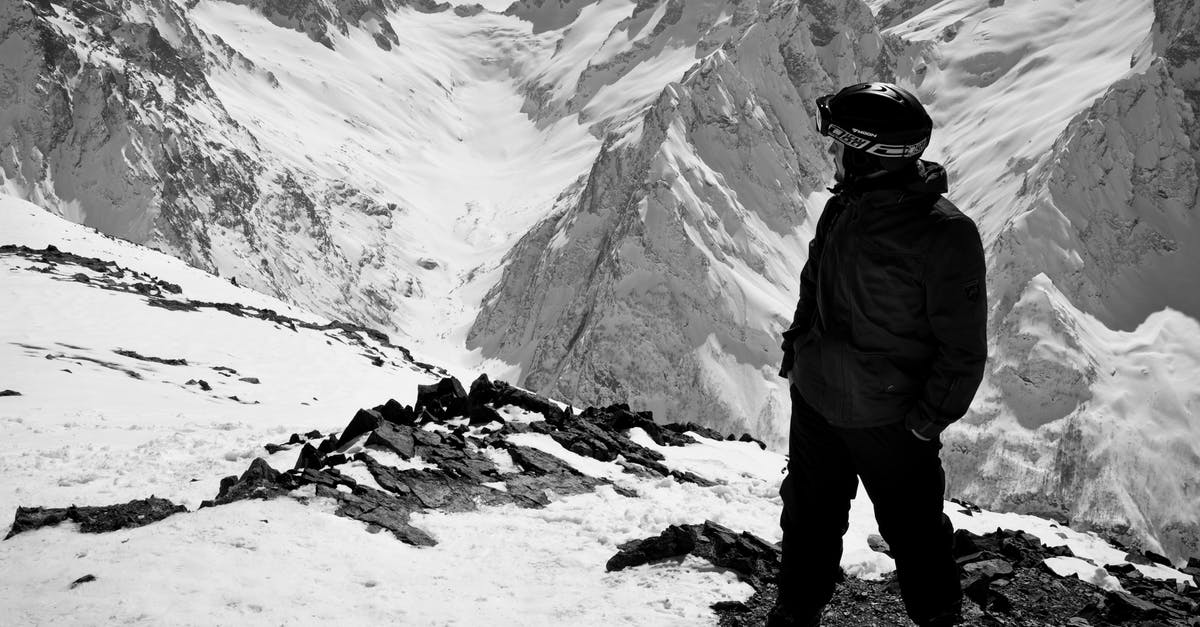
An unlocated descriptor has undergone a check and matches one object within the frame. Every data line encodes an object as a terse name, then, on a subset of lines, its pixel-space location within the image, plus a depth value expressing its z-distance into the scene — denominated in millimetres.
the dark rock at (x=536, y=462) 12508
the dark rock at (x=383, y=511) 9133
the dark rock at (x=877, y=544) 10382
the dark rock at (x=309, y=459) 11086
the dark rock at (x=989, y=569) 8622
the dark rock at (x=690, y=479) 13773
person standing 4969
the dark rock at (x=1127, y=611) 7926
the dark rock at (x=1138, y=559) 13395
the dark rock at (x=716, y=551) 8258
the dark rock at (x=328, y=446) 12339
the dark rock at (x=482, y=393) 16141
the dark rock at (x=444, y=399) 15352
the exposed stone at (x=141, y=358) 21750
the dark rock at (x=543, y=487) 11227
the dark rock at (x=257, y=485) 9305
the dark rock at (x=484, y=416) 14680
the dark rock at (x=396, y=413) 13875
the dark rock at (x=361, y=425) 12781
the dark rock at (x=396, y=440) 11859
